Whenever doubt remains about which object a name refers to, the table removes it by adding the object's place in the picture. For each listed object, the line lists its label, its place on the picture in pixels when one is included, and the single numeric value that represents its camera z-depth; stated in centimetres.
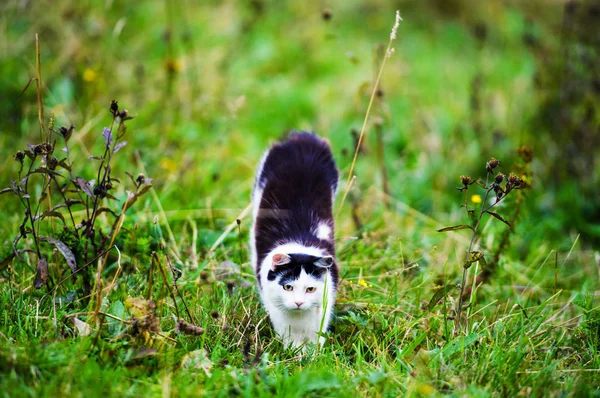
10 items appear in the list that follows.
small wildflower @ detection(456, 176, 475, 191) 557
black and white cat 641
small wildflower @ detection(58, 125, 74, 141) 571
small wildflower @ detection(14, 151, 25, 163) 555
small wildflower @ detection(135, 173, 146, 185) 561
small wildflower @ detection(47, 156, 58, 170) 574
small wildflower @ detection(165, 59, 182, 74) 1031
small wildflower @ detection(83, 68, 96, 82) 1059
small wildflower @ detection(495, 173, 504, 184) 557
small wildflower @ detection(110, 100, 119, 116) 564
